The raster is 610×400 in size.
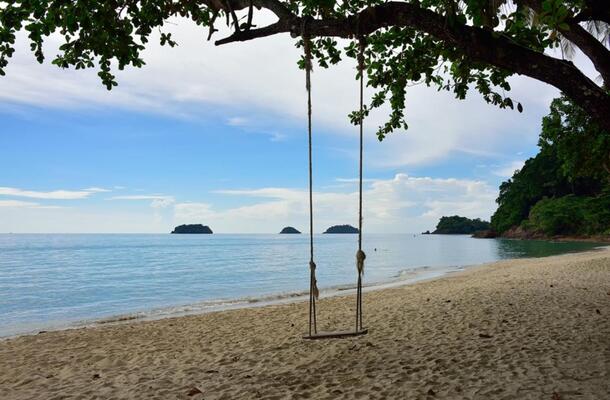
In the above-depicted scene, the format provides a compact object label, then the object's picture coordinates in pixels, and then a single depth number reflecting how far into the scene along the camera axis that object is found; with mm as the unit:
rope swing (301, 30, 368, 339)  4918
